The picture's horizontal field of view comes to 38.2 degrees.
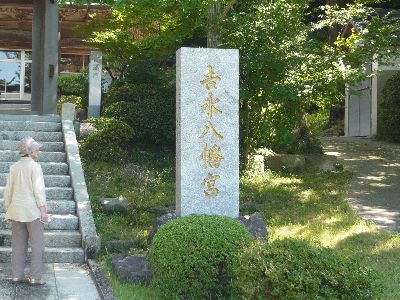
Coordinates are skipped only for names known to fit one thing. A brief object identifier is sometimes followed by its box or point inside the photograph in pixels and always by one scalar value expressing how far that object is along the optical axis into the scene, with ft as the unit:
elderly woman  21.24
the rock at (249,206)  33.19
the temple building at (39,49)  42.98
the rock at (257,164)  44.19
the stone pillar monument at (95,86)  51.11
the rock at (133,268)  21.97
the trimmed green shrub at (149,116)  44.16
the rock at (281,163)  47.03
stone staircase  25.38
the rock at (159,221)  23.67
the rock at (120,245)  25.99
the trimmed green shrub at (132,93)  45.62
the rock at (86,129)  43.44
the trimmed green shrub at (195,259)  18.31
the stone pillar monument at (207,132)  23.62
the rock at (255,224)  23.29
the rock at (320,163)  48.16
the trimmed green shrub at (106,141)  40.84
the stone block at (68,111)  38.40
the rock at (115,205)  31.96
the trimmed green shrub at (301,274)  14.75
